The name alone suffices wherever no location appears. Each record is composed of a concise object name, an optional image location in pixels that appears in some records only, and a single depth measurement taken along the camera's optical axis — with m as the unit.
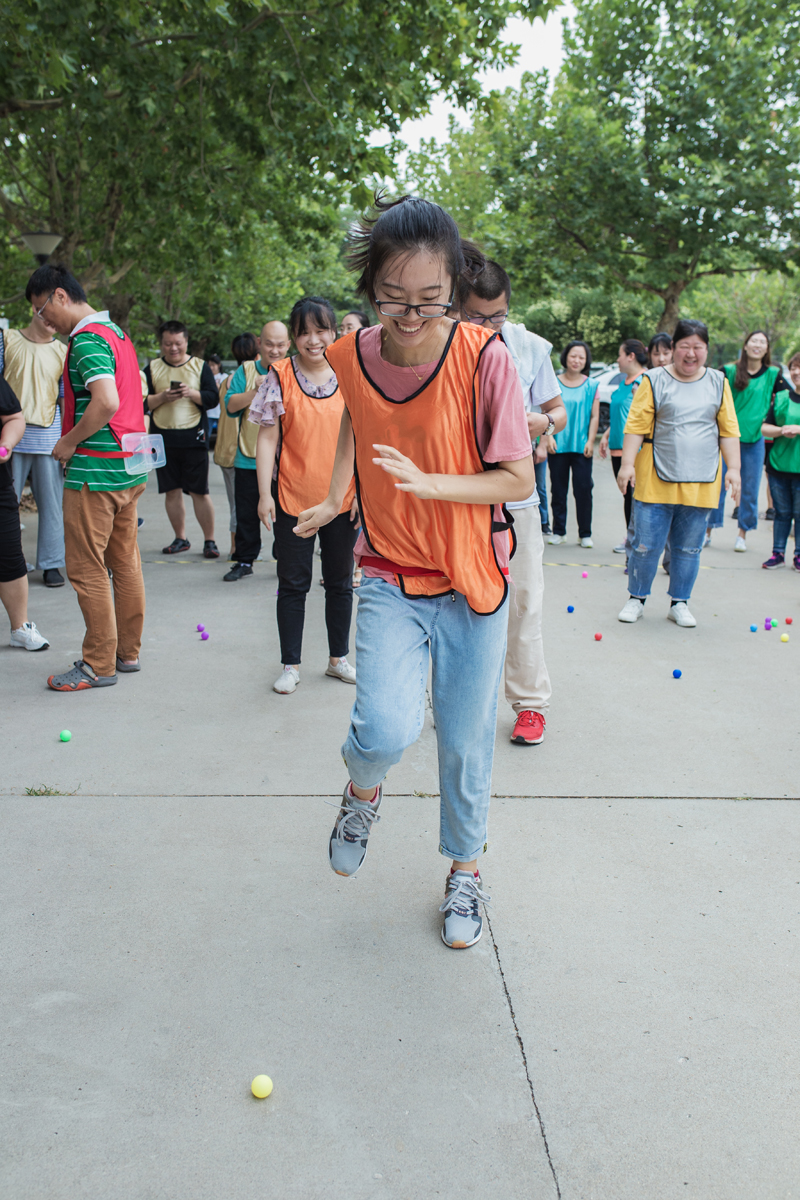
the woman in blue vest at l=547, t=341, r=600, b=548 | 9.40
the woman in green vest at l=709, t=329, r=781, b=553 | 8.87
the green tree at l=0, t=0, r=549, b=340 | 7.90
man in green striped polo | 4.64
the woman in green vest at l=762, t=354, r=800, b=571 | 8.45
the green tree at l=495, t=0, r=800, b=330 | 18.48
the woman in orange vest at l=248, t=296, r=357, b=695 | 4.88
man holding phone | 8.16
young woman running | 2.31
